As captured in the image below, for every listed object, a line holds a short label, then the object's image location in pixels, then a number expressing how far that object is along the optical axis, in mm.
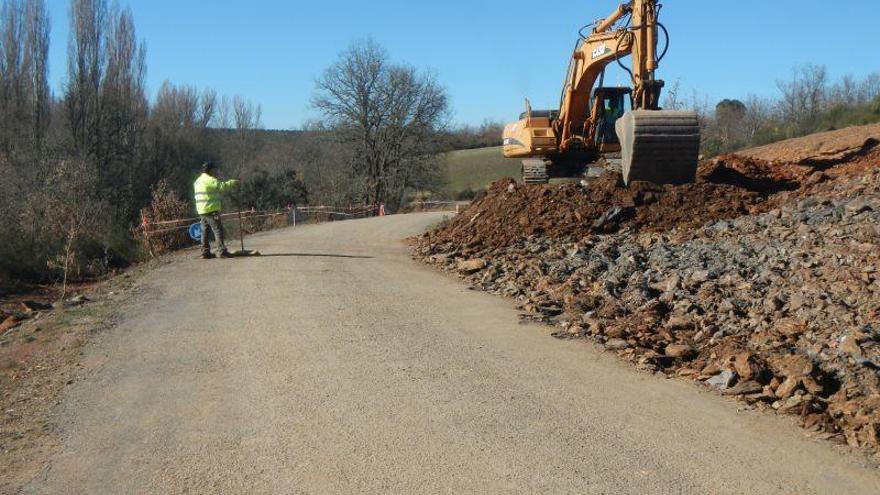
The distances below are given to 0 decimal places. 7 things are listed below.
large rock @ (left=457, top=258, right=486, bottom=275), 13242
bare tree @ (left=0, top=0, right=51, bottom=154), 43062
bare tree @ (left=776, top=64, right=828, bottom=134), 51047
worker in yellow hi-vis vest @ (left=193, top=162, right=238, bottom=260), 14648
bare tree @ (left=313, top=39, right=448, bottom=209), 52875
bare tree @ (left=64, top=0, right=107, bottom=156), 44656
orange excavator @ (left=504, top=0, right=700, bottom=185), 14969
